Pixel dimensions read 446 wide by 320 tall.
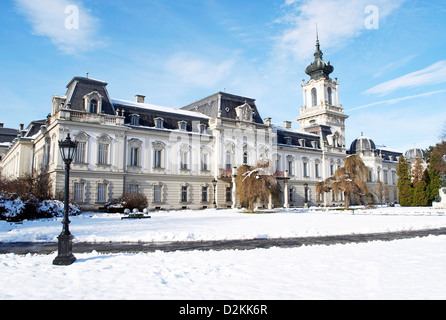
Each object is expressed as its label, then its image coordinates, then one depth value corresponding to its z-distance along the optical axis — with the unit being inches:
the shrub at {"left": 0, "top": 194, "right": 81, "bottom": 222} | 810.8
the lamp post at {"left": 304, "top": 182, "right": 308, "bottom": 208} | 1954.5
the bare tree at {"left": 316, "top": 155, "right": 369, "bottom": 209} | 1480.1
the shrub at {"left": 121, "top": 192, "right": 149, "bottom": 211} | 1155.4
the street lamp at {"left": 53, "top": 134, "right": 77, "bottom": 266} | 307.6
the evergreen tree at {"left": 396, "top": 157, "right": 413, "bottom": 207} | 1956.2
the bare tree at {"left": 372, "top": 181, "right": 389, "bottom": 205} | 2303.2
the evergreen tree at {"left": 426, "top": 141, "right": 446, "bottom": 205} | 1790.1
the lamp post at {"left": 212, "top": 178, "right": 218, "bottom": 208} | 1504.7
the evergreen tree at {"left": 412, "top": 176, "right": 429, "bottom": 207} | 1891.0
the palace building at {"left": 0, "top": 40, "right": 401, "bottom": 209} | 1245.7
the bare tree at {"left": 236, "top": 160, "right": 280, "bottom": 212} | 1238.3
